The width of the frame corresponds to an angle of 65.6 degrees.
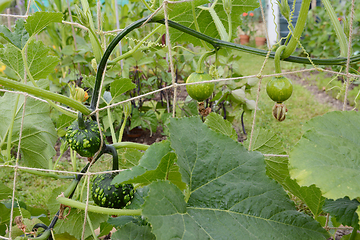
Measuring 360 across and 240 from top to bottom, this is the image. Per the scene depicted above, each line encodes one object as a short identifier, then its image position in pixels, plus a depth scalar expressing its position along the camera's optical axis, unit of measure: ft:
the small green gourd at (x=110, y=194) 2.72
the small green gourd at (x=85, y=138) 2.75
